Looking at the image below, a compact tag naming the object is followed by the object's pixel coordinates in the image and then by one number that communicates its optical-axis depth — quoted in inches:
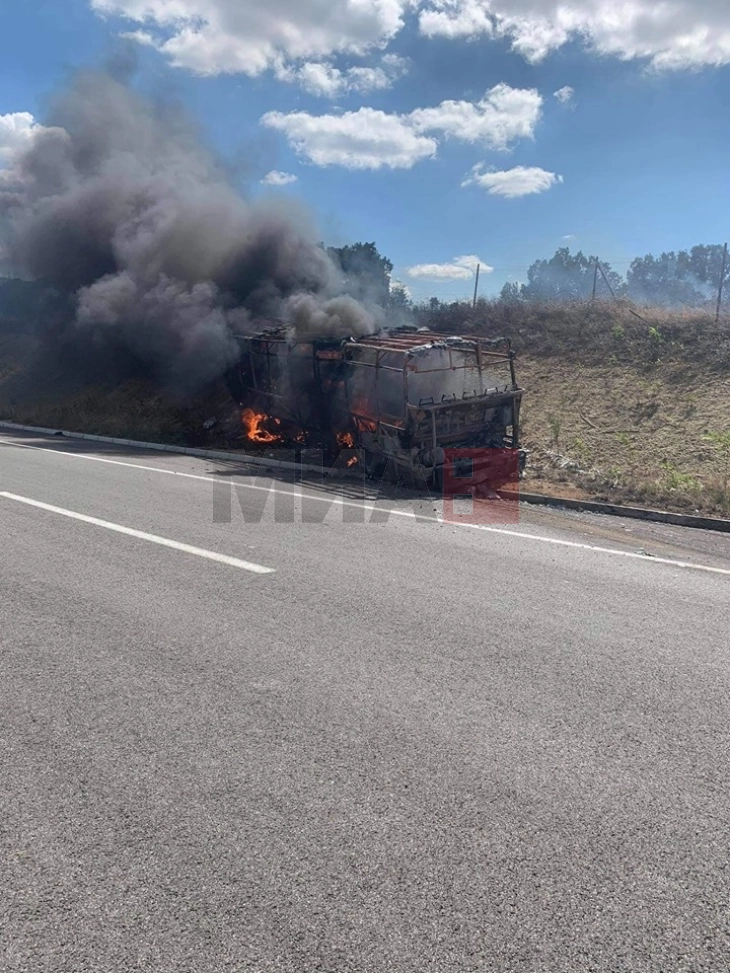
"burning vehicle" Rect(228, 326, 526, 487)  431.5
